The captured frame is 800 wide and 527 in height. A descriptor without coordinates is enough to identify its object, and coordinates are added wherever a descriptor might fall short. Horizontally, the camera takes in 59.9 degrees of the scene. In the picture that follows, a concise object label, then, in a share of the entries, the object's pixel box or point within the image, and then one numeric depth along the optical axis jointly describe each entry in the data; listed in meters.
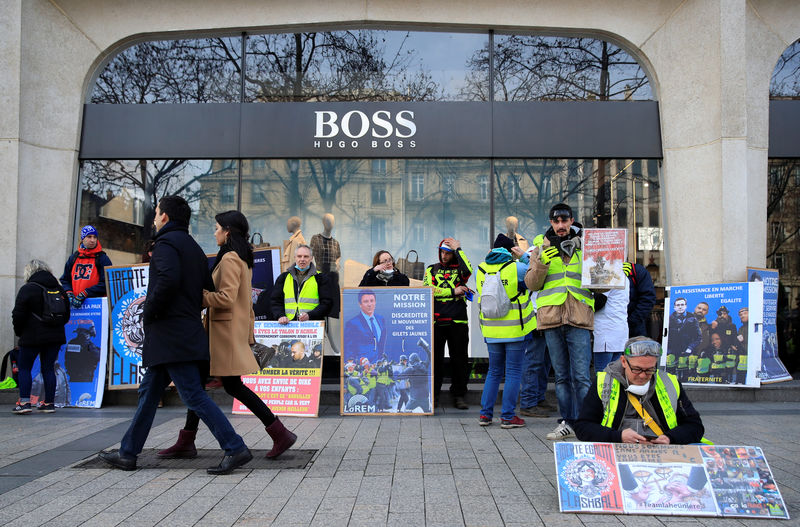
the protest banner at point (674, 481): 3.79
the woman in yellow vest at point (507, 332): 6.70
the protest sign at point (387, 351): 7.61
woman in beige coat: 5.34
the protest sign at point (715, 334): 8.58
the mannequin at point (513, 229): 10.50
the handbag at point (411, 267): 10.62
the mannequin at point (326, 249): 10.63
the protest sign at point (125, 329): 8.42
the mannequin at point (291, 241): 10.56
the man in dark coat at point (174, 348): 4.99
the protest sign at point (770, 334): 9.16
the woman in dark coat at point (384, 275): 8.26
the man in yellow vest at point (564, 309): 6.14
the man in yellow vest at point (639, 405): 3.90
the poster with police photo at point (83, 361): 8.45
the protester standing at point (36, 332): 8.04
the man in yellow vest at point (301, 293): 8.06
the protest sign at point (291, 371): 7.58
